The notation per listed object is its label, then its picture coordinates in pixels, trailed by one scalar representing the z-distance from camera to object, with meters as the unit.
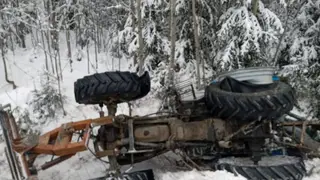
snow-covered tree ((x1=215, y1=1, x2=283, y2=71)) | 5.50
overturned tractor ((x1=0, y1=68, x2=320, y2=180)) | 2.73
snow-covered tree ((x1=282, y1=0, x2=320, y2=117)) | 5.17
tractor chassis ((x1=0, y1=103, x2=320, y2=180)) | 2.83
